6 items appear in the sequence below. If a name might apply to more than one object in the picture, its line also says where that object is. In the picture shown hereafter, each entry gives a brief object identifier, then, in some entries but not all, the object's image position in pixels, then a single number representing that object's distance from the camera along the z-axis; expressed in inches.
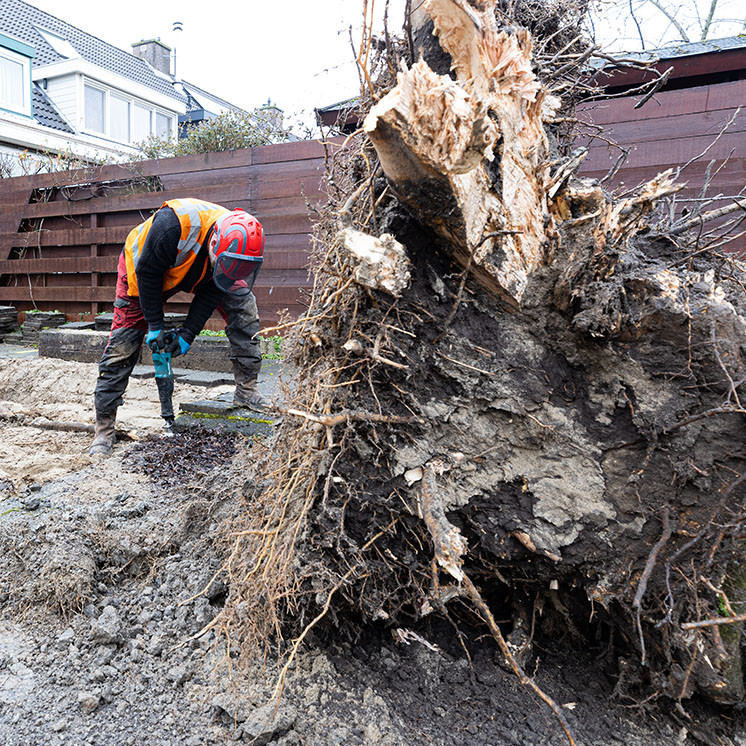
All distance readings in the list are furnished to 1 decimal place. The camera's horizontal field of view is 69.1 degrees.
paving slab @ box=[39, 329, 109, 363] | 275.0
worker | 146.6
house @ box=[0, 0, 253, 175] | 566.6
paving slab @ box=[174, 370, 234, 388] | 226.1
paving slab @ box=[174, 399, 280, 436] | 162.1
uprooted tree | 60.0
